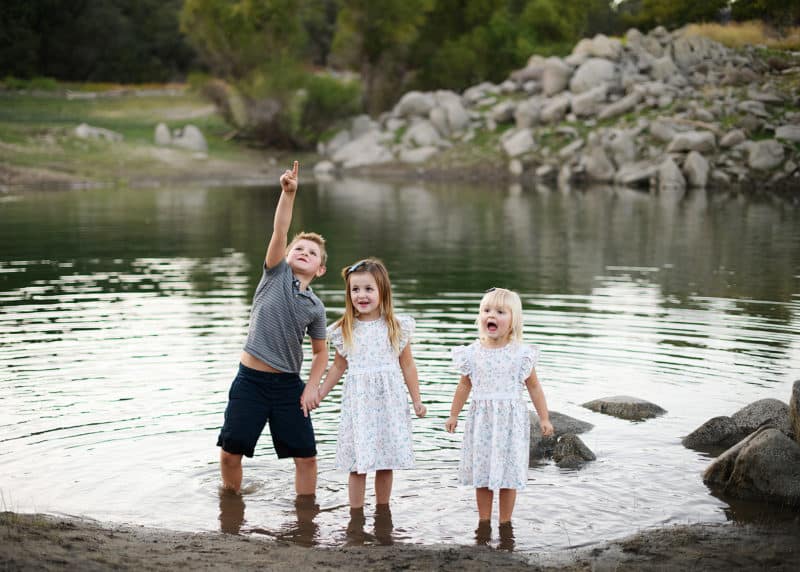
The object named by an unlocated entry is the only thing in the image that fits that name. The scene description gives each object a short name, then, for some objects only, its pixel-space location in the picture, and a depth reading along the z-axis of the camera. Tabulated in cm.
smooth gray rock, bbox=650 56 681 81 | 4875
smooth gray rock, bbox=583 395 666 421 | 970
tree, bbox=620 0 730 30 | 5938
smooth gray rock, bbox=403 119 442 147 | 5091
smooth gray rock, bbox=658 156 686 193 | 4034
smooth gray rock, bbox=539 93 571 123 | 4834
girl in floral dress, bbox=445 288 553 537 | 679
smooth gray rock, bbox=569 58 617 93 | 4969
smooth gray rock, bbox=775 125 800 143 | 4028
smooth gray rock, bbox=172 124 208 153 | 4956
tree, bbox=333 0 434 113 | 5541
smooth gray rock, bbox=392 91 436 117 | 5353
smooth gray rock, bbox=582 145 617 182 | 4384
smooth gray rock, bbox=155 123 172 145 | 4909
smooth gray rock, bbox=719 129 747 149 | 4097
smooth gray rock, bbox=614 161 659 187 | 4169
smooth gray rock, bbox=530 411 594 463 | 862
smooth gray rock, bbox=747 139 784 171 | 3972
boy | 726
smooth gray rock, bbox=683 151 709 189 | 4038
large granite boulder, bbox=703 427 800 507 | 733
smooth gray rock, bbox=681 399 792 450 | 884
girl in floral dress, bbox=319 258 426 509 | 705
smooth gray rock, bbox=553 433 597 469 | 830
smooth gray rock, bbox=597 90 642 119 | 4656
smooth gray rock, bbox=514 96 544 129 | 4903
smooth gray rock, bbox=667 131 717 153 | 4116
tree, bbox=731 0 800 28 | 5325
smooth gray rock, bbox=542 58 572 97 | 5084
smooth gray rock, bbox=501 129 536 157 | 4744
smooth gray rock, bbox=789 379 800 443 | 782
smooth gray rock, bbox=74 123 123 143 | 4606
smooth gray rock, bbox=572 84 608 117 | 4778
